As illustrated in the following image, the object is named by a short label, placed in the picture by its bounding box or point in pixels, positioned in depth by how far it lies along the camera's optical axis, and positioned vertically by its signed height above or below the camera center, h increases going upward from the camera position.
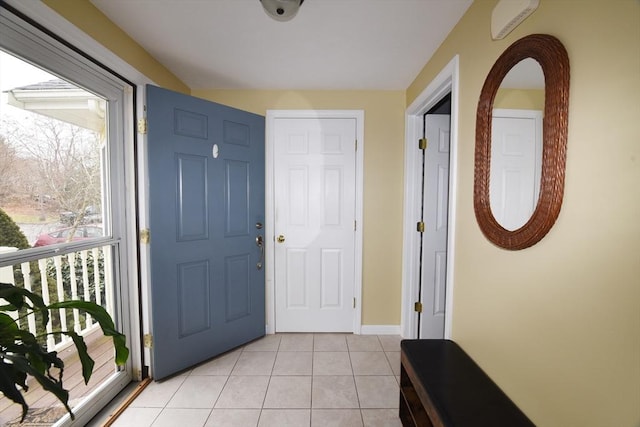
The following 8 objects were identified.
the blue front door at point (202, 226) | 1.81 -0.21
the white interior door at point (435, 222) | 2.27 -0.18
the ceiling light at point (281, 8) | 1.27 +0.96
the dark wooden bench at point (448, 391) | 0.91 -0.76
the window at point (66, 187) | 1.14 +0.06
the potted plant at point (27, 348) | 0.63 -0.41
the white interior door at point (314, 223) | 2.46 -0.22
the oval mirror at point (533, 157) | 0.83 +0.17
